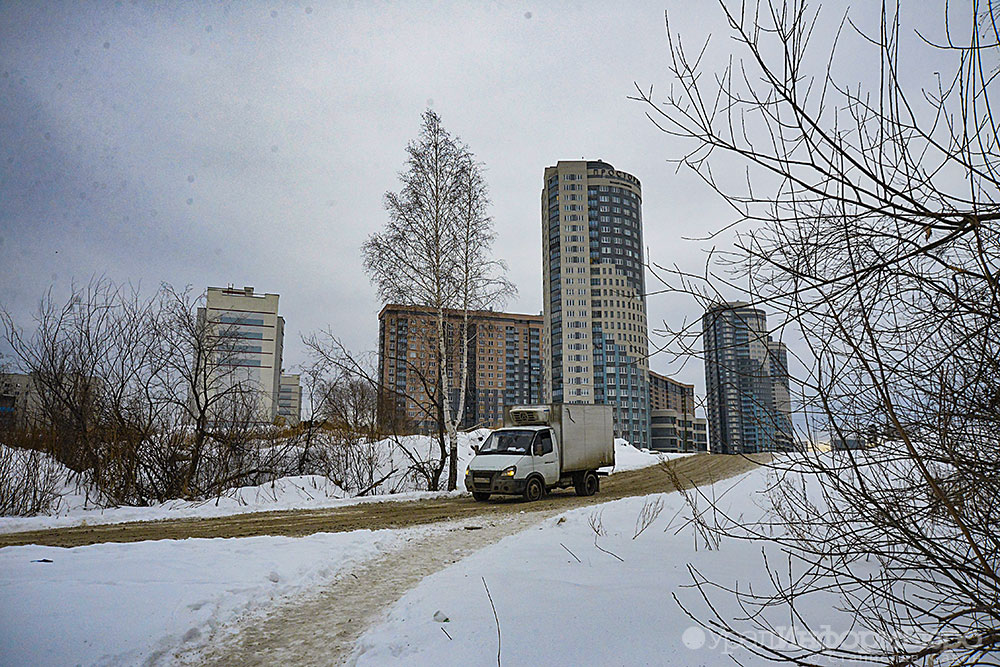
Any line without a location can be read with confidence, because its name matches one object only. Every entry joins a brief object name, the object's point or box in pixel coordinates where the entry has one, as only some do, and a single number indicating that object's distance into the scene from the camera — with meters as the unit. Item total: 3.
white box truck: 16.80
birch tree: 19.58
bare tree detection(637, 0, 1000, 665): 2.59
